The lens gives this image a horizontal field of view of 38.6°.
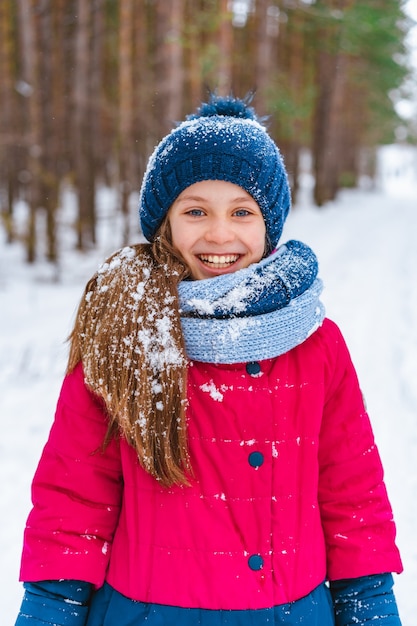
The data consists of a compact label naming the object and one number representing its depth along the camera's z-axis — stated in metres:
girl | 1.48
